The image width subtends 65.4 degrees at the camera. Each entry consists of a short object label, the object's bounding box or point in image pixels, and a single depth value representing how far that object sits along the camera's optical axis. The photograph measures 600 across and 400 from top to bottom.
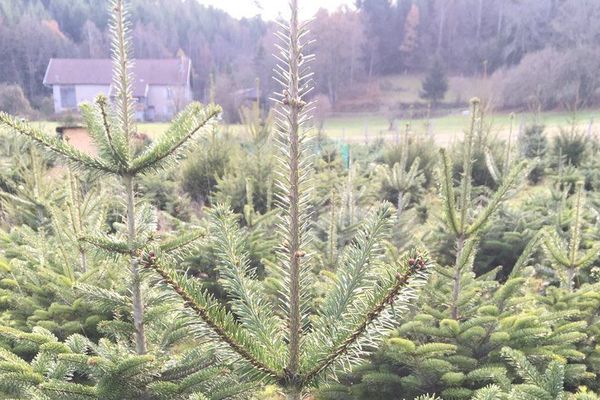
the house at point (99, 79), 42.69
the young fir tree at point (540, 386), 2.15
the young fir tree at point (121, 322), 2.32
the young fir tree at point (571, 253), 3.66
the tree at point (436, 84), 41.81
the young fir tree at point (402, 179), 6.18
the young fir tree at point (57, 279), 3.52
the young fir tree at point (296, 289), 1.30
